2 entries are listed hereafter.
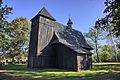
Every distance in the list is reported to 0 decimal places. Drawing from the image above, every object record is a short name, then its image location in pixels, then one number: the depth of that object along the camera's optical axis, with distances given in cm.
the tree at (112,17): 1817
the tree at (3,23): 2286
